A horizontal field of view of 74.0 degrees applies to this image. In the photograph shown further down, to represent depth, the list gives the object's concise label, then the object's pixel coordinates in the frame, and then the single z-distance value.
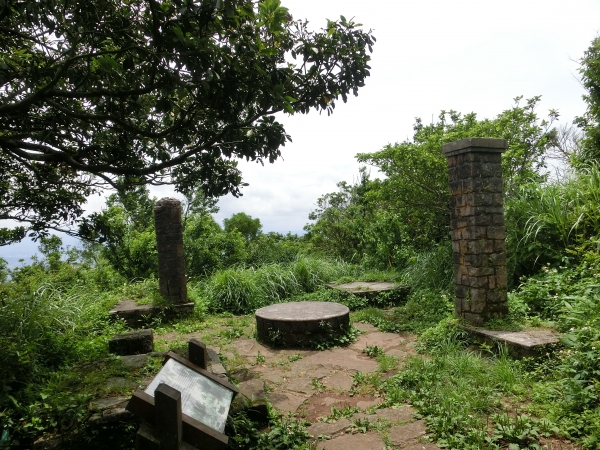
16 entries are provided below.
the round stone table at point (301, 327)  5.46
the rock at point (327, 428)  3.05
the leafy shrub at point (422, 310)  5.77
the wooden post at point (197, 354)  3.11
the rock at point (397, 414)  3.13
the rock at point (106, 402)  2.64
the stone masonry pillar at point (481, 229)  4.70
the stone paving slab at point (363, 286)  7.59
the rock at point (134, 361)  3.41
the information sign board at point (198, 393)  2.47
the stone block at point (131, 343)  3.88
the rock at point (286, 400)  3.62
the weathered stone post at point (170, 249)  7.01
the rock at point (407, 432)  2.80
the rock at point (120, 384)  2.92
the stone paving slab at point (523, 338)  3.86
